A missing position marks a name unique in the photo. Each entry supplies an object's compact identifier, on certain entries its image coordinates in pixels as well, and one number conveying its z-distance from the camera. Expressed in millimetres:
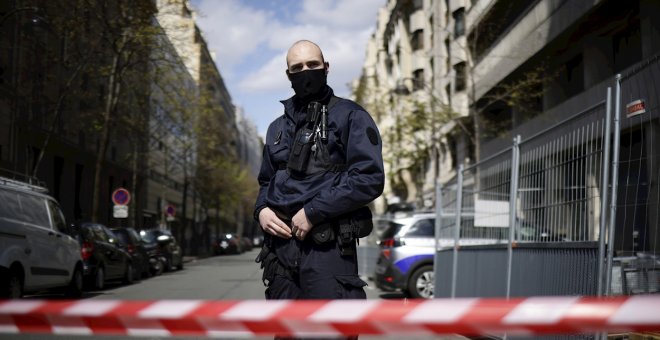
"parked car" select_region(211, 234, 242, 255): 57938
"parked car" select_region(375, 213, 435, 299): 14312
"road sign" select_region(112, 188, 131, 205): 28094
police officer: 3389
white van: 11430
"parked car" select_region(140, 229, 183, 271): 26391
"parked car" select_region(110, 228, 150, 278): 21144
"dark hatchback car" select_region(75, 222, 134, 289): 16984
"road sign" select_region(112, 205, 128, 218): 27703
